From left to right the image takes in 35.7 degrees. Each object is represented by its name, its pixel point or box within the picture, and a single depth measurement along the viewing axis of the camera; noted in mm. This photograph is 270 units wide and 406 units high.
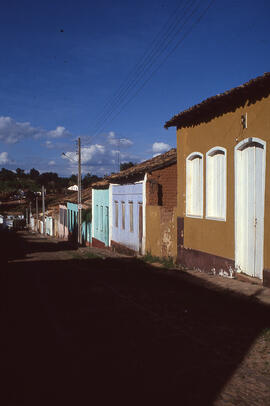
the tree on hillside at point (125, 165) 53438
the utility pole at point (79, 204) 27312
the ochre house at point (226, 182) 8172
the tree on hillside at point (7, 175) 109688
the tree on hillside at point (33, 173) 125125
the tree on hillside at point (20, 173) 124125
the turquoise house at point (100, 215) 24088
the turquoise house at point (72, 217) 36250
